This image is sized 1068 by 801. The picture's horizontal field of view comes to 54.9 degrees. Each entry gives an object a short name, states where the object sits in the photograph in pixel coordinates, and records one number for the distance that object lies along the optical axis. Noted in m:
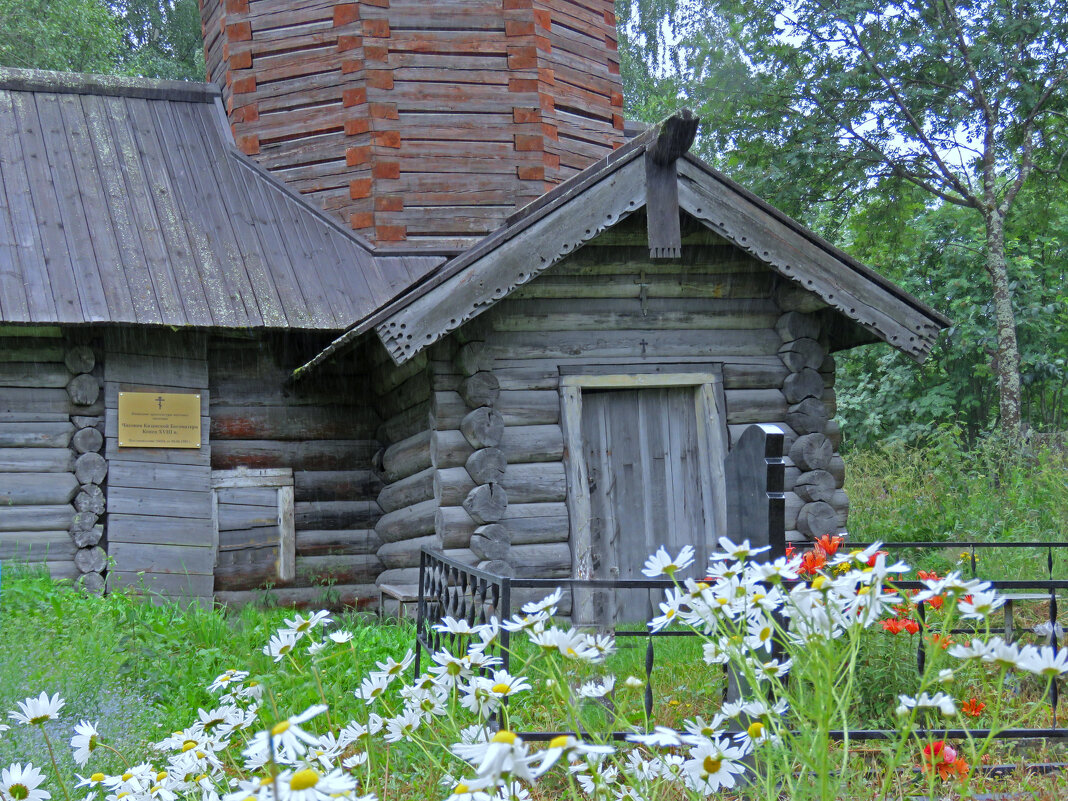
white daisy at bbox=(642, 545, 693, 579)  2.53
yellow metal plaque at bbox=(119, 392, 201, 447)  8.66
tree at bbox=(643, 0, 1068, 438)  14.21
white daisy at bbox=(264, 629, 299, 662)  3.02
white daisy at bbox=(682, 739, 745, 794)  2.29
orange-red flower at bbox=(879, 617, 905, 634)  4.62
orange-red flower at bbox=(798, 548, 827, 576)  4.78
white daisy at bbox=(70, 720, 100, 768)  2.83
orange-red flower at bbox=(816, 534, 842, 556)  5.24
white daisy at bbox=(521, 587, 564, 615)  2.58
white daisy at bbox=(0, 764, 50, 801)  2.45
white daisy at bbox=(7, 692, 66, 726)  2.64
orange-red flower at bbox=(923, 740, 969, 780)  2.68
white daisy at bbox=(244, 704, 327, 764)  1.55
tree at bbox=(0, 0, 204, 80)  19.17
